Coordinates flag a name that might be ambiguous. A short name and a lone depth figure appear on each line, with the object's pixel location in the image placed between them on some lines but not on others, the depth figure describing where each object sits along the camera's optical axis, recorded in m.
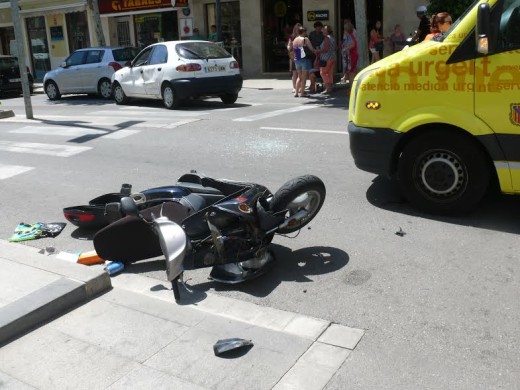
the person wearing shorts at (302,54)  15.48
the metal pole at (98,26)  22.72
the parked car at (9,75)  22.73
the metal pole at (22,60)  14.56
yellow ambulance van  5.13
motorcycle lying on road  4.59
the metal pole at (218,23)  21.70
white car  14.54
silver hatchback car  18.48
